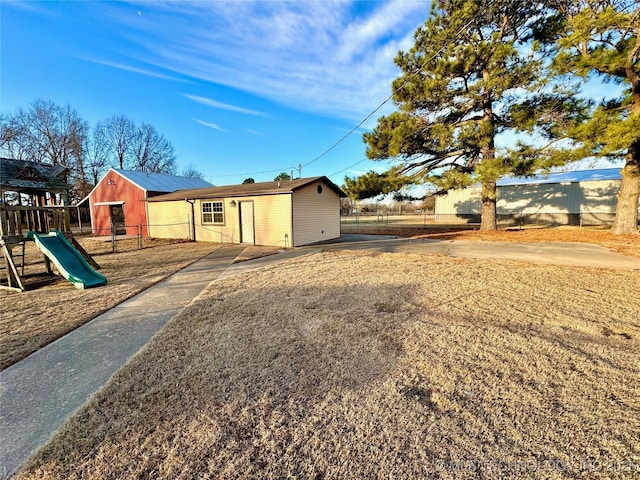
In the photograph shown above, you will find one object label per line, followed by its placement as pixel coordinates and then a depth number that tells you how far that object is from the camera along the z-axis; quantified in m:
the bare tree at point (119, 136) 35.66
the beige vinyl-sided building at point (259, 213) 11.48
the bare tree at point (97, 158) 32.59
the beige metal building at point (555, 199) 20.42
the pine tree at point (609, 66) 9.52
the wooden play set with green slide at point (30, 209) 5.89
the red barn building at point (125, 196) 18.30
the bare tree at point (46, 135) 27.31
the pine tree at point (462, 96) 11.73
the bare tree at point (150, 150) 38.03
